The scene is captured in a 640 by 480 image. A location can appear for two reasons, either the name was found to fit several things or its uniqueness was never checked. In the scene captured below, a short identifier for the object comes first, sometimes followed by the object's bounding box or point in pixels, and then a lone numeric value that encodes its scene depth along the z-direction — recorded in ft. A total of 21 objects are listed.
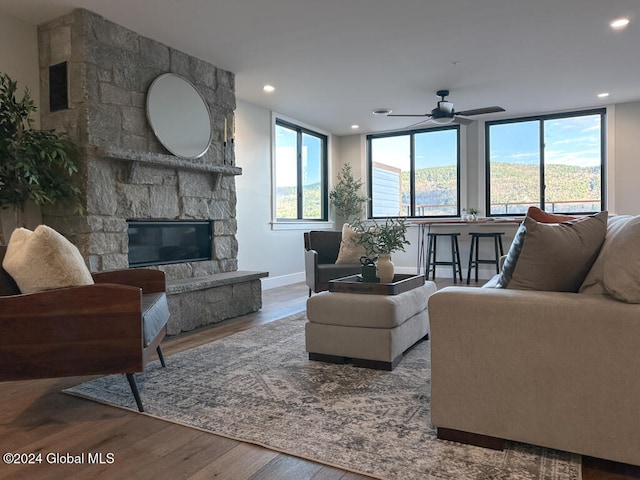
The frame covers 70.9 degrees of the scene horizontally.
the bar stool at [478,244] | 21.27
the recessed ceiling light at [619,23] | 12.00
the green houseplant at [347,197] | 25.88
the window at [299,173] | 21.94
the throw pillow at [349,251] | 16.51
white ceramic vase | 10.24
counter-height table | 21.01
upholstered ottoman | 8.69
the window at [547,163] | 21.83
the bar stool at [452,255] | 22.16
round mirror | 13.05
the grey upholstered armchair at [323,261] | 15.81
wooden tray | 9.29
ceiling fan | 17.38
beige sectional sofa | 4.95
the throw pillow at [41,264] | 6.93
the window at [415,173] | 24.73
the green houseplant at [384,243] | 10.11
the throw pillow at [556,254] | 5.81
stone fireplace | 11.26
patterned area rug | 5.31
